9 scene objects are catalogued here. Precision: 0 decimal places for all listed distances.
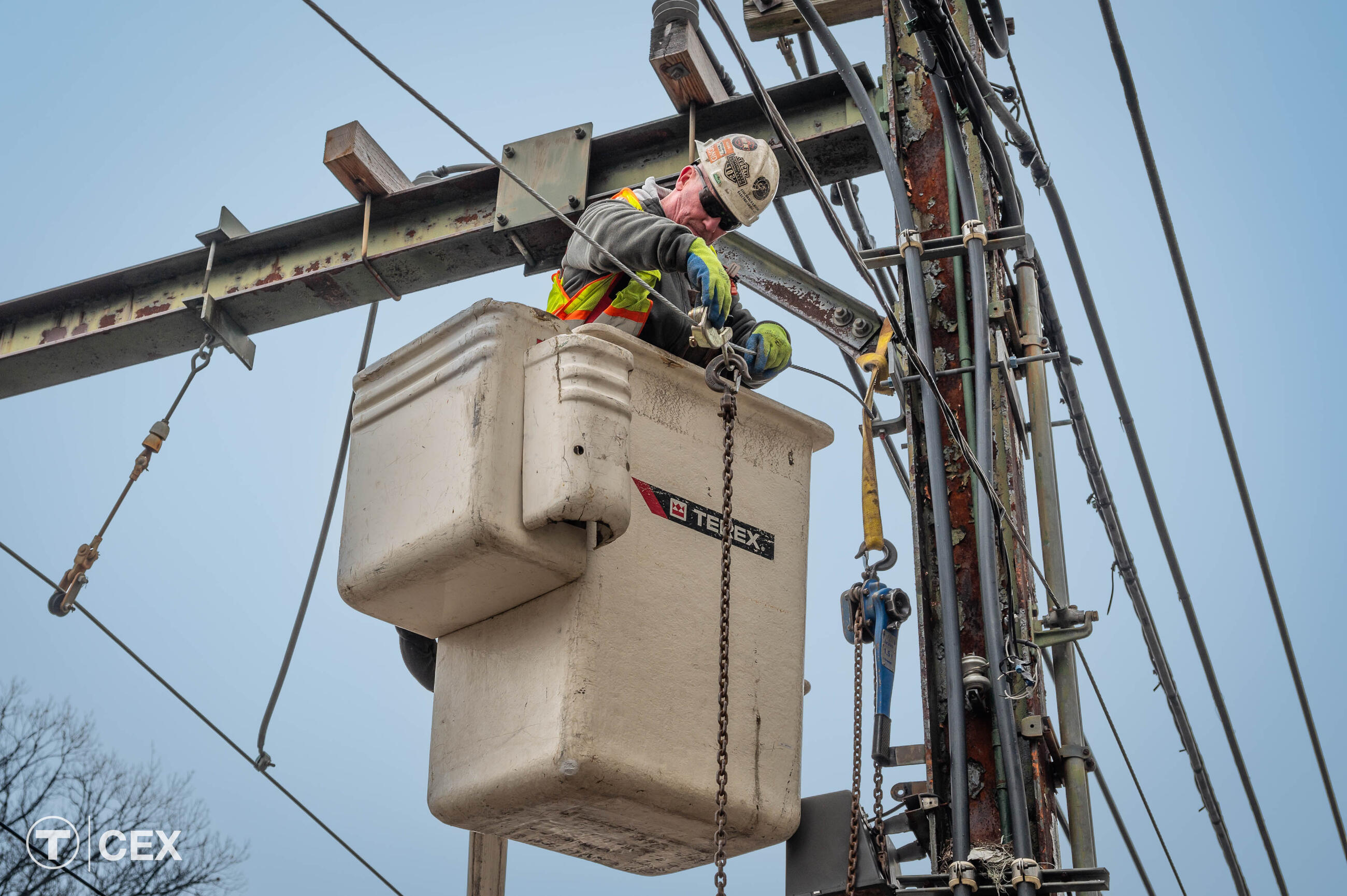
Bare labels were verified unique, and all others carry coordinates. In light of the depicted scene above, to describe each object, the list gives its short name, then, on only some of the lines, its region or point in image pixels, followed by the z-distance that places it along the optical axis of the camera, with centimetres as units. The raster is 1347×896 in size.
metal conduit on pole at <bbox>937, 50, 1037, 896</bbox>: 782
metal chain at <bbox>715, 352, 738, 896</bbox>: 713
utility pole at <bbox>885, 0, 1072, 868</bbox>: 826
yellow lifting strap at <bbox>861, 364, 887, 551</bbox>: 868
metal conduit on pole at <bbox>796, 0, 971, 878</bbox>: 792
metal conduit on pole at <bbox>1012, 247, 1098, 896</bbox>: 848
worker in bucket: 888
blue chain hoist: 848
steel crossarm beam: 1140
